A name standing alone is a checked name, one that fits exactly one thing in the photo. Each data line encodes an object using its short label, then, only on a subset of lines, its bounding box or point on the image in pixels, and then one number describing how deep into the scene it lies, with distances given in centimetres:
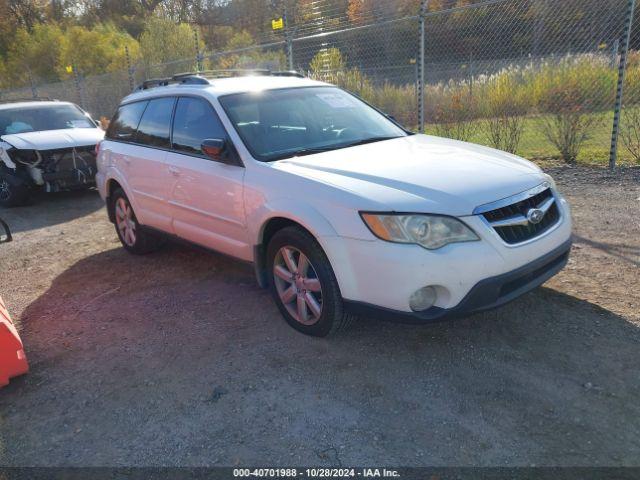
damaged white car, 862
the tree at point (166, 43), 2025
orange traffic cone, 344
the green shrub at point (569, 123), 829
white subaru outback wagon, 308
